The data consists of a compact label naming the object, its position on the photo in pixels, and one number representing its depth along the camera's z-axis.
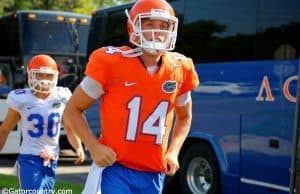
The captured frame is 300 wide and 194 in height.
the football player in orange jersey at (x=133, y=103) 7.43
